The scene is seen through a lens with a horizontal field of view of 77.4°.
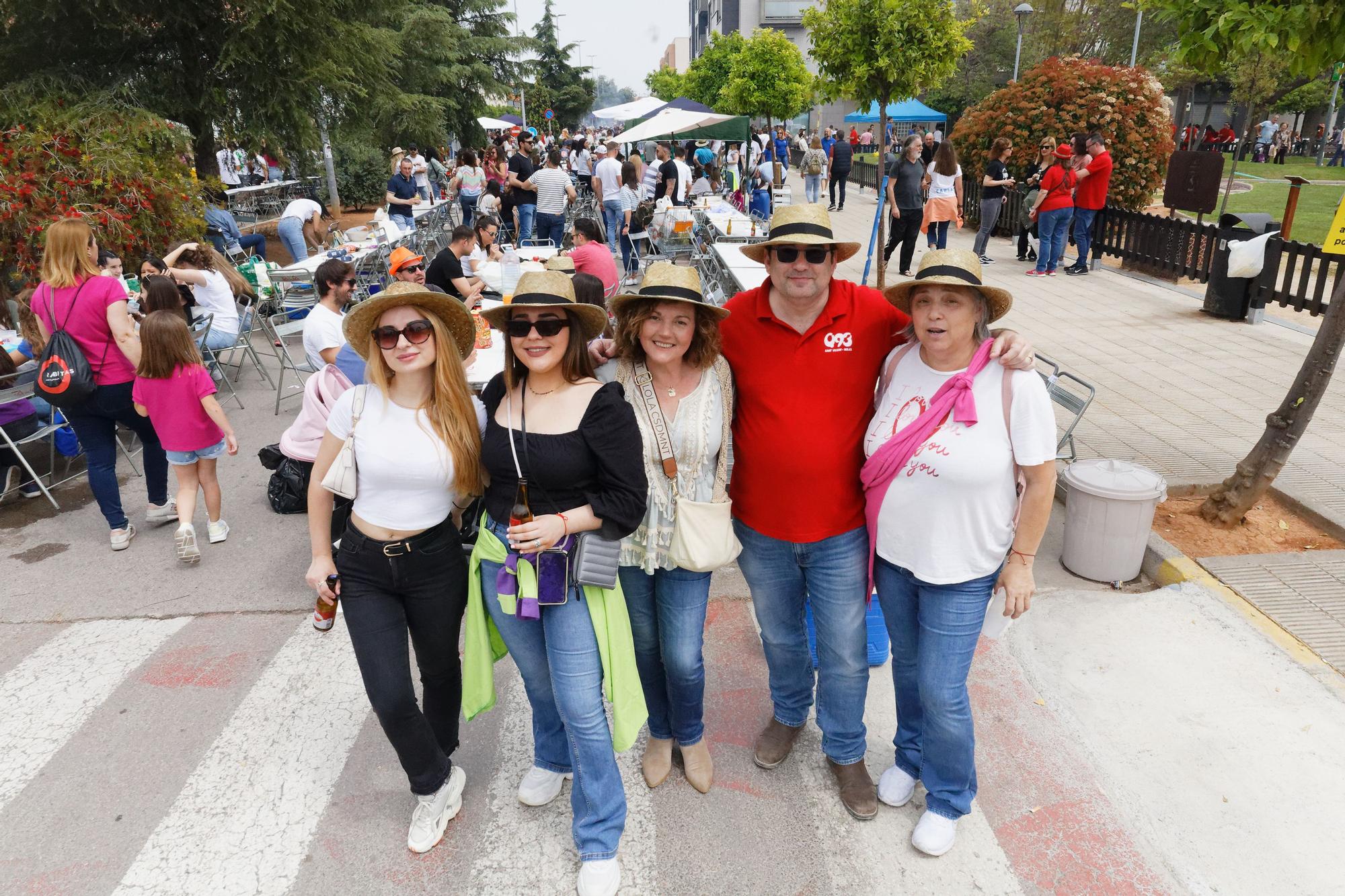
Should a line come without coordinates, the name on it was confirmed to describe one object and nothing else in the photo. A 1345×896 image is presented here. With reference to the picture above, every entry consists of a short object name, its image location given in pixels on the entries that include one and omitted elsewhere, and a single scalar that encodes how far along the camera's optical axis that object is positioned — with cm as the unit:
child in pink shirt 477
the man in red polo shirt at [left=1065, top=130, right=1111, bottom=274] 1196
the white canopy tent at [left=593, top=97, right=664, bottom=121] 2577
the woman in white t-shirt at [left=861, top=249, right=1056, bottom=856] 248
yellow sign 568
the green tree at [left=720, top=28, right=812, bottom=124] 2998
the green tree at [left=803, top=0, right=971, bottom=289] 960
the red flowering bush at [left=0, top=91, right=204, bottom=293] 838
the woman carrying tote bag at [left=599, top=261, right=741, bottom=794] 264
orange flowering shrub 1414
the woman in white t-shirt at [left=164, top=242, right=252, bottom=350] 788
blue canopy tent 2947
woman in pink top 520
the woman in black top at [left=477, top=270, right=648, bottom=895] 250
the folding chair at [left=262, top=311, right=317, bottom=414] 755
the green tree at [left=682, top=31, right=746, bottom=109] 4572
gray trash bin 440
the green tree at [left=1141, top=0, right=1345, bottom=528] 421
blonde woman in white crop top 264
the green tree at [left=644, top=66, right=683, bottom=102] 6831
